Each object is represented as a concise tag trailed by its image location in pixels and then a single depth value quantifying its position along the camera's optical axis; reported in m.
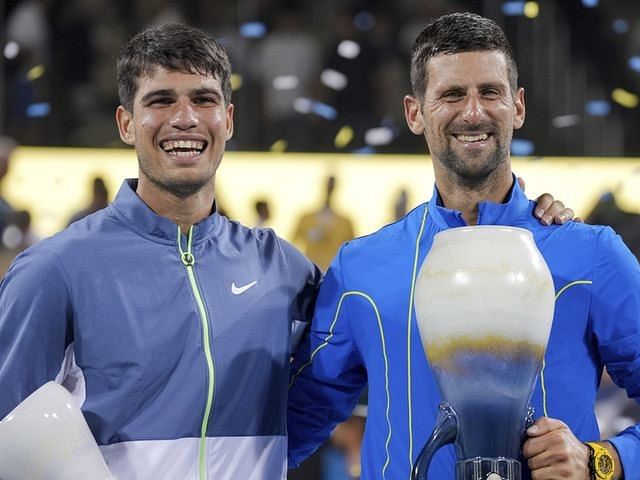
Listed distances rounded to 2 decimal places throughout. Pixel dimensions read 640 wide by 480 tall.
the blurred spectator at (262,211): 11.85
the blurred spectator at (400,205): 11.84
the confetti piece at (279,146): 11.78
